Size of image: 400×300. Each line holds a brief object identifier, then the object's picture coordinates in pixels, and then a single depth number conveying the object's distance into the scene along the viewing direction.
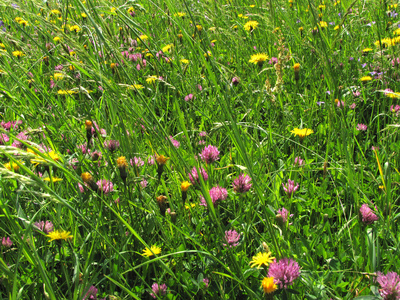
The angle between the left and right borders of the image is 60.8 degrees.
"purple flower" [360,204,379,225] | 1.01
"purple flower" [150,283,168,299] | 0.99
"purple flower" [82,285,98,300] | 0.92
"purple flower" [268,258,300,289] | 0.81
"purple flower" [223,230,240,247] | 1.08
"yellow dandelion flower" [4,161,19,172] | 1.16
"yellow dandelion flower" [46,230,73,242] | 0.97
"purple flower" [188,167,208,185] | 1.17
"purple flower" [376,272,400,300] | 0.78
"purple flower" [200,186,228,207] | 1.13
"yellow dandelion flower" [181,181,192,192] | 1.07
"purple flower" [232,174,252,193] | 1.12
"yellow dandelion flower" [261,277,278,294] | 0.76
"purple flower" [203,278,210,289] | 1.00
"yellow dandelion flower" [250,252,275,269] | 0.84
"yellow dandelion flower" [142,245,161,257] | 1.02
